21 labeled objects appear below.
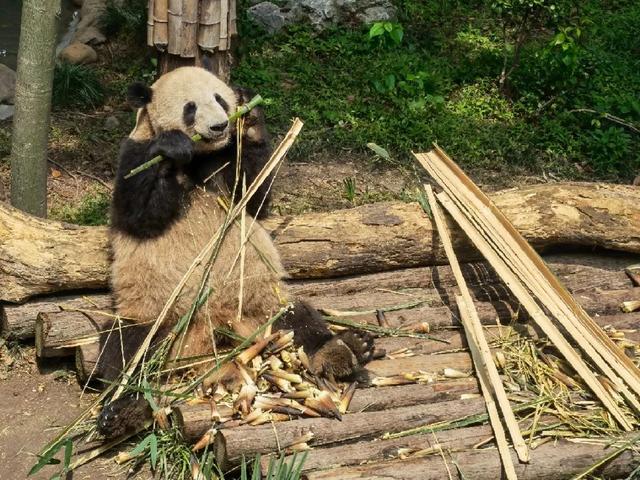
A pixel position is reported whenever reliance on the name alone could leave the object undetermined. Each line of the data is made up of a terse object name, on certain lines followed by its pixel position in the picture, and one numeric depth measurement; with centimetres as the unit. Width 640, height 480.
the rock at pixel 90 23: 971
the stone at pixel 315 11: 992
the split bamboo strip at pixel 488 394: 420
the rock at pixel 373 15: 1008
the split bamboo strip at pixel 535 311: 467
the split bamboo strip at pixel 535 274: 489
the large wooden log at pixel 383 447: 416
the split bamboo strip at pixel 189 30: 635
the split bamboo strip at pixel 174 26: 635
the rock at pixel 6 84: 903
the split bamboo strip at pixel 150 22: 642
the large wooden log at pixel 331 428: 422
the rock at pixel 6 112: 857
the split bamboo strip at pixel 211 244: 479
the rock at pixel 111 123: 836
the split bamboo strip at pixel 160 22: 640
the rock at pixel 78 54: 925
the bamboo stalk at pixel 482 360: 428
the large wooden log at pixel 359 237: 534
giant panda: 493
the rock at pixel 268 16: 978
